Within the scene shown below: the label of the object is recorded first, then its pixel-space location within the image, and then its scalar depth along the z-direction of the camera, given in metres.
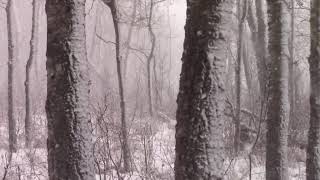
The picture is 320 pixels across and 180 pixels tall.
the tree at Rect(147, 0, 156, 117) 17.16
